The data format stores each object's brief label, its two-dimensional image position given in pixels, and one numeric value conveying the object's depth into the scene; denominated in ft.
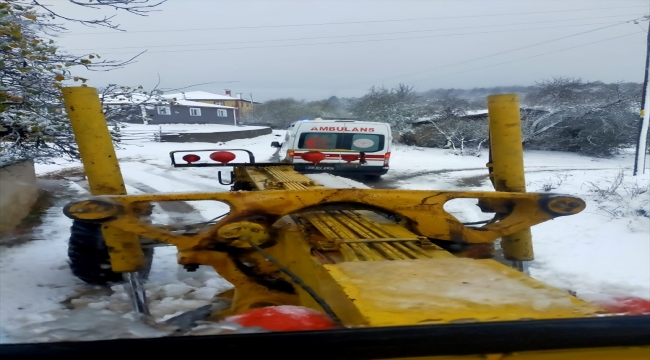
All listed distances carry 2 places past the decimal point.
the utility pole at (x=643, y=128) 34.86
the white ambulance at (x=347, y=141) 34.45
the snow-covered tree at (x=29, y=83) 12.54
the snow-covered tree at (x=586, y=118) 33.76
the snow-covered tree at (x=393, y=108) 52.09
